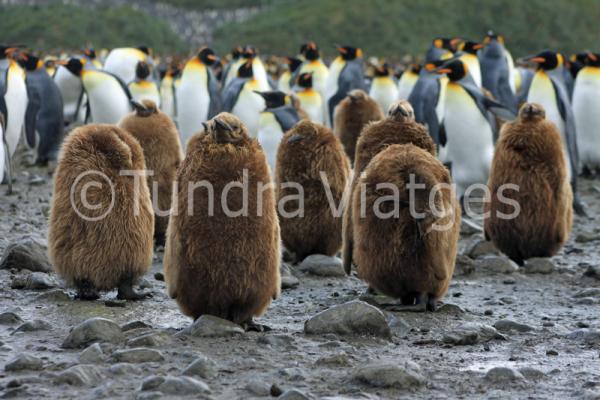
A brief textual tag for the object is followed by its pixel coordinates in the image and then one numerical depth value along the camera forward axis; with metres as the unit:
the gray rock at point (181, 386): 8.07
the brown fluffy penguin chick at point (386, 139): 12.48
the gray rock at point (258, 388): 8.22
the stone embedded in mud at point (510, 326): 11.18
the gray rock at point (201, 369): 8.60
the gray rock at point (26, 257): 13.62
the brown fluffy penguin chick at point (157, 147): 14.70
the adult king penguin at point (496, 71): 31.42
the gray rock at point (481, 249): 16.28
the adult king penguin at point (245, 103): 26.53
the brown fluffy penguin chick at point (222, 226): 10.02
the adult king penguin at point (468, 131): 21.86
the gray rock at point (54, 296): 11.91
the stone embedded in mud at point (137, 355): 8.96
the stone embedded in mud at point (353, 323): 10.42
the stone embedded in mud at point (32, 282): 12.62
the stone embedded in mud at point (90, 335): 9.62
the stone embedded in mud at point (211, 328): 9.97
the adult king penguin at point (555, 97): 22.37
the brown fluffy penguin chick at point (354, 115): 22.28
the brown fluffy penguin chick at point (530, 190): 14.20
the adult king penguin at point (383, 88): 32.78
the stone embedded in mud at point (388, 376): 8.58
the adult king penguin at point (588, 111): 25.28
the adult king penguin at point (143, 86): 27.66
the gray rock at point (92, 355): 8.98
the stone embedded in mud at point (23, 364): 8.70
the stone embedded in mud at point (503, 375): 8.91
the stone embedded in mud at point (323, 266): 14.57
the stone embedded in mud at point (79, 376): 8.32
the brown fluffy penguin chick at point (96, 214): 11.39
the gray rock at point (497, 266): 15.07
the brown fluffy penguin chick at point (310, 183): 14.48
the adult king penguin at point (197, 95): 27.23
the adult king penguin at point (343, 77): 32.56
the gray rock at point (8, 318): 10.68
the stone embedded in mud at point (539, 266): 15.04
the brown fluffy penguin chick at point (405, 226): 11.21
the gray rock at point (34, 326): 10.30
